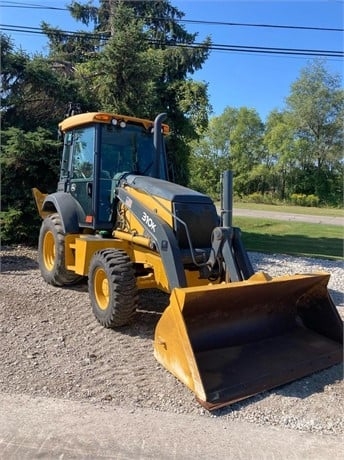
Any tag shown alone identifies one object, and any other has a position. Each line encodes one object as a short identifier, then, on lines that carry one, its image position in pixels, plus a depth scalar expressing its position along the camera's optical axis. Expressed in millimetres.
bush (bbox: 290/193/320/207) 44094
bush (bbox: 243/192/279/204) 44938
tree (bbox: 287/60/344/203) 48750
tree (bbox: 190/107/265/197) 54188
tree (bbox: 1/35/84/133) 11273
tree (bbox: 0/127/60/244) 10289
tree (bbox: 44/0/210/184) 11008
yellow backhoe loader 4125
